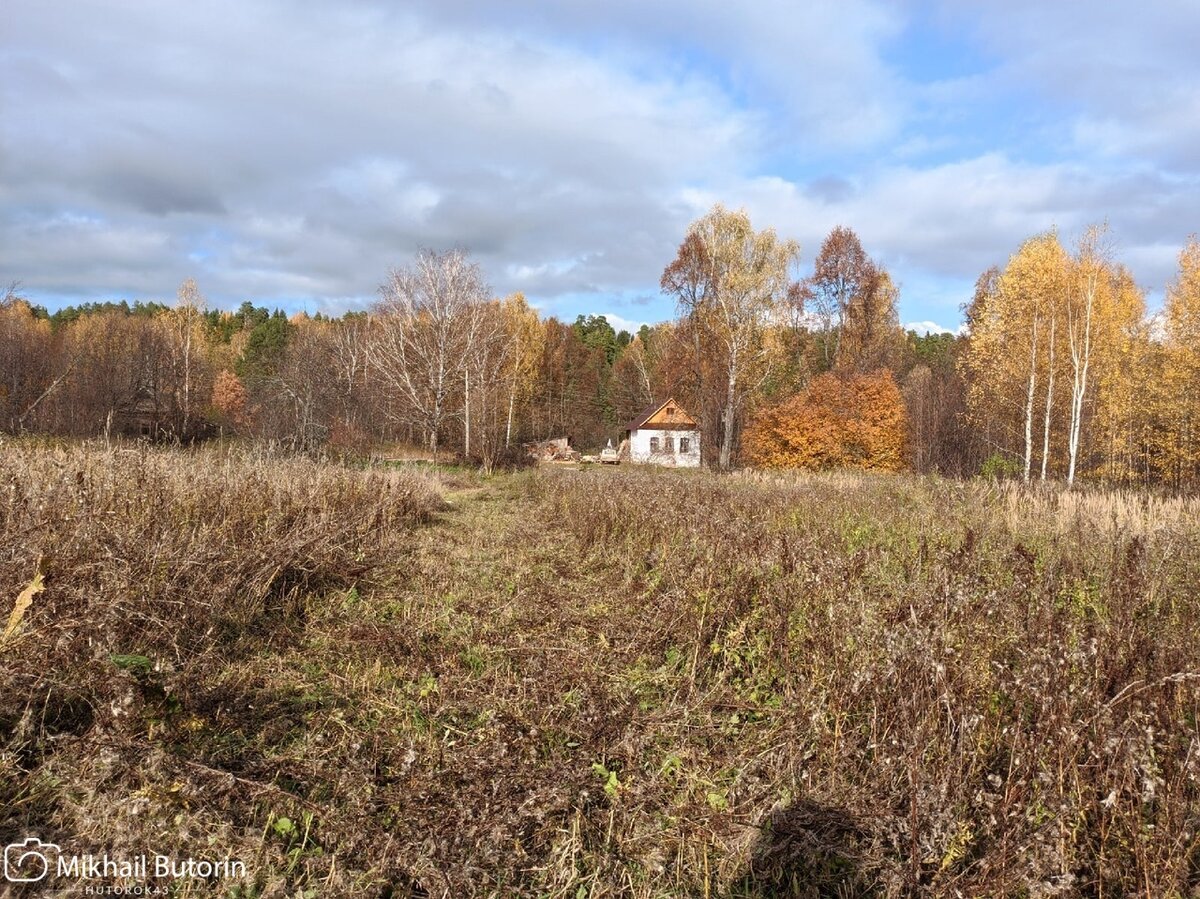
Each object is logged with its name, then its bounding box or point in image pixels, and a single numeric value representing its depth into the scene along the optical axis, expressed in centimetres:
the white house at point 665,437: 3725
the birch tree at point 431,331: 2830
